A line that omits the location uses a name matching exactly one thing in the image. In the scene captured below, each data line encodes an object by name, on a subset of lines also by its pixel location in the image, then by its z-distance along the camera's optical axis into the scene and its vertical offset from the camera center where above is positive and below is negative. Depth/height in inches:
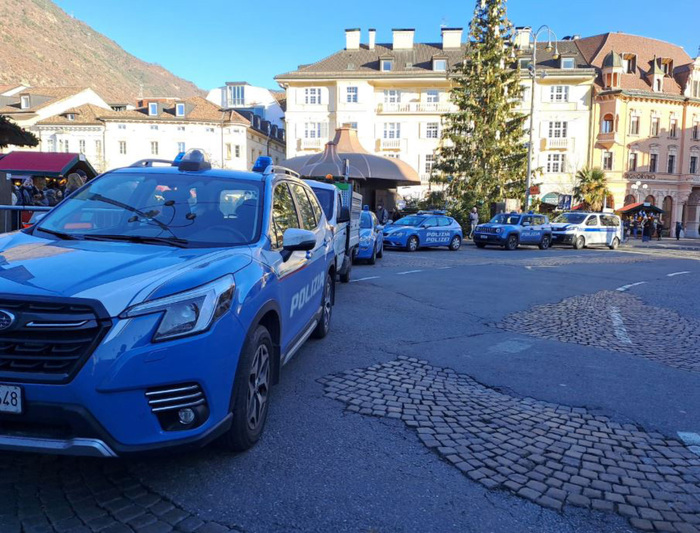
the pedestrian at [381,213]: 1285.4 -14.0
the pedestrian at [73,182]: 583.3 +22.5
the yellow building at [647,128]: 2068.2 +317.6
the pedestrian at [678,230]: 1761.8 -59.2
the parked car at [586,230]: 1116.5 -40.2
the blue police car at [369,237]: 615.5 -34.4
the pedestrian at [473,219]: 1291.8 -24.3
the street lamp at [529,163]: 1304.1 +110.9
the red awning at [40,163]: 751.1 +55.4
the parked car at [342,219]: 381.4 -8.5
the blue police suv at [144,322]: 102.2 -23.8
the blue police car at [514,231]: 1003.3 -41.0
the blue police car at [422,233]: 861.2 -39.6
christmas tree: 1437.0 +240.0
